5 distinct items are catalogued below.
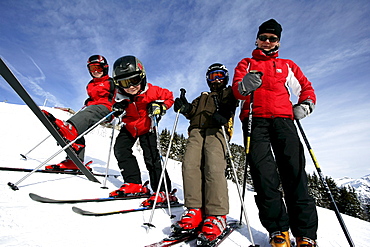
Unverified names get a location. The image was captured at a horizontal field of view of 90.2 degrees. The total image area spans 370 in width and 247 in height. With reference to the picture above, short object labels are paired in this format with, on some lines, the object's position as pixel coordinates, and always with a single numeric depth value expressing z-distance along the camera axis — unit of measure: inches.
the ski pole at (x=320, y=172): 72.8
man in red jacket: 75.7
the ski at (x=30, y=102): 99.4
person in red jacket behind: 146.9
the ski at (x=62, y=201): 87.0
